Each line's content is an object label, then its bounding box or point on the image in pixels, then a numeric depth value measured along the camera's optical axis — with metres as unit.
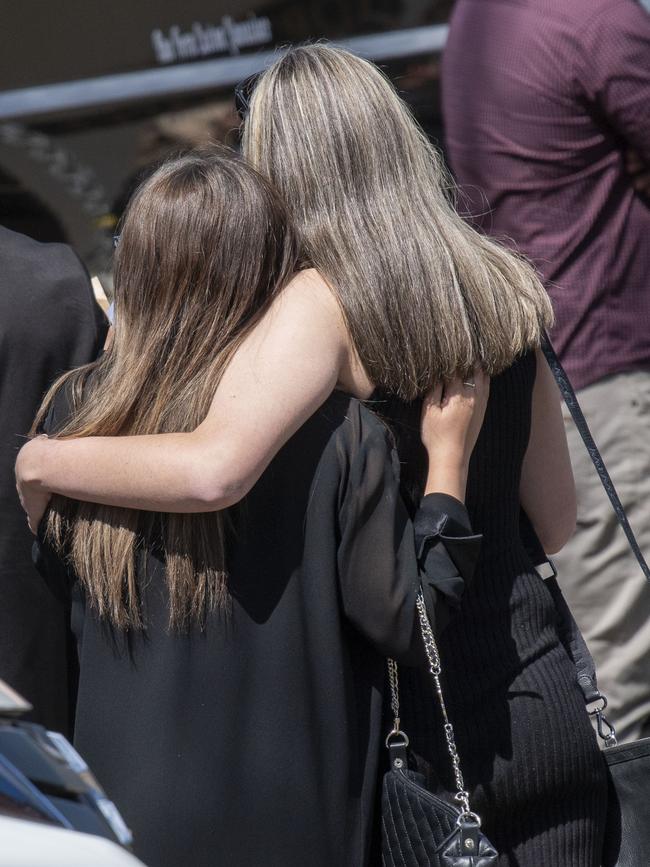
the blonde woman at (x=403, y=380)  7.76
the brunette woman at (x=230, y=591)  7.78
